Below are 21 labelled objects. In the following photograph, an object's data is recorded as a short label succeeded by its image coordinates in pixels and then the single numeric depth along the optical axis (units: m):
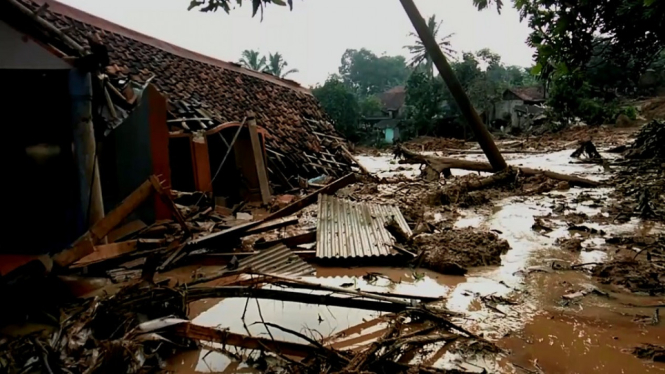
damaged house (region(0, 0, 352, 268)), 4.13
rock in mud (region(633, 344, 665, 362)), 2.61
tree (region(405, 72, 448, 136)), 30.97
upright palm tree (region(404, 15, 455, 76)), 39.68
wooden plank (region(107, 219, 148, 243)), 5.17
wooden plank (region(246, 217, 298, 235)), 5.46
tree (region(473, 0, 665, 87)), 5.64
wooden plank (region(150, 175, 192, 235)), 3.77
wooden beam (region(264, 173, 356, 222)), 6.19
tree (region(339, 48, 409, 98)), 58.50
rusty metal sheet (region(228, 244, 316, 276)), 4.36
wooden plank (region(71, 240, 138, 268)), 3.97
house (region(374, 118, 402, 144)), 37.19
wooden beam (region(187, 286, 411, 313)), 3.06
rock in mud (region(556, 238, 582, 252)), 5.05
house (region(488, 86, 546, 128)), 34.28
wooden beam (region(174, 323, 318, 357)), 2.61
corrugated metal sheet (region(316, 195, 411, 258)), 4.85
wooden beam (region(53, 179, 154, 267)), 3.47
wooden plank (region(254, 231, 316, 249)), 5.13
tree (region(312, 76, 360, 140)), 30.72
